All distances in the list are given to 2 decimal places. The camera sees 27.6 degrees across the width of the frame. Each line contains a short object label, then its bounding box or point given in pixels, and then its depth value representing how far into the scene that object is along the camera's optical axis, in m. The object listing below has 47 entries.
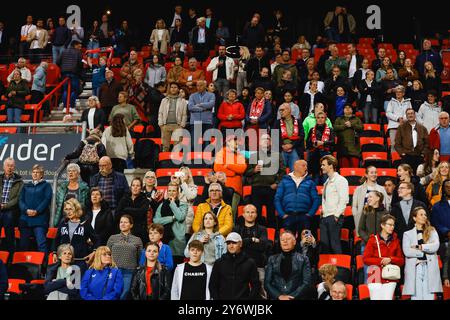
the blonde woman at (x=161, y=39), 18.98
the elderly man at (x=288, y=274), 9.69
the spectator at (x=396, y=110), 14.20
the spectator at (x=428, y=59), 16.58
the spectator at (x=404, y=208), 10.87
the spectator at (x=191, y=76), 15.93
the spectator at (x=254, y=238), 10.65
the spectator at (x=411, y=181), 11.48
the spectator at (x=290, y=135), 12.81
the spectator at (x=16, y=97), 15.77
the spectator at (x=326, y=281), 9.64
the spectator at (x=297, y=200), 11.20
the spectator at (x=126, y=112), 14.34
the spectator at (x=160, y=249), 10.28
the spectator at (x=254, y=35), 18.30
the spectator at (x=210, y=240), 10.31
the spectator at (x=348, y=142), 13.40
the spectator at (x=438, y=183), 11.57
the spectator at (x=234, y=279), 9.55
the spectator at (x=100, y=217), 11.11
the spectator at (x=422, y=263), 10.20
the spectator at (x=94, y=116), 14.30
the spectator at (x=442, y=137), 13.34
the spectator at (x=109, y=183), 11.86
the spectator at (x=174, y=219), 11.02
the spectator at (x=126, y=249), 10.45
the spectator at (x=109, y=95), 15.27
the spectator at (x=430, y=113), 14.33
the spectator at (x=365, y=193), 11.38
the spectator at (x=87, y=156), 12.64
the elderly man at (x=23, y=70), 17.05
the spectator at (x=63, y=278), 10.12
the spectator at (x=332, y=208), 11.08
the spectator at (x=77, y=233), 10.83
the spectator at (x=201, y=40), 18.55
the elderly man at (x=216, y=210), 10.85
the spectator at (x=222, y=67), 16.06
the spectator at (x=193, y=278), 9.67
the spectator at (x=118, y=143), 13.21
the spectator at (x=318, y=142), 12.88
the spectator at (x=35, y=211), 11.70
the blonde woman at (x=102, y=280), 9.84
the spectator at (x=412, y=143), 13.12
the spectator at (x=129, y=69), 15.79
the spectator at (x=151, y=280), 9.89
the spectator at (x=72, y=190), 11.85
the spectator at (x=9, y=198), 11.82
